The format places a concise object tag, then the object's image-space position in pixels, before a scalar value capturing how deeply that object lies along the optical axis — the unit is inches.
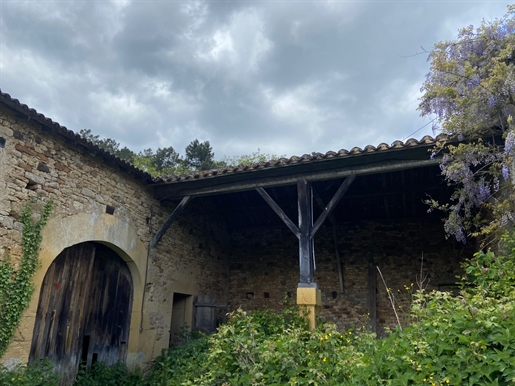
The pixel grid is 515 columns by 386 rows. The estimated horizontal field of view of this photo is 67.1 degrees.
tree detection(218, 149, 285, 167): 869.2
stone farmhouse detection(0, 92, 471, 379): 186.9
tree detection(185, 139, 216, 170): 814.5
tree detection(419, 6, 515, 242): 180.4
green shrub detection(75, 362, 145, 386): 205.3
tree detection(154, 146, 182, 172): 844.0
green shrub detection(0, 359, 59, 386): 150.5
